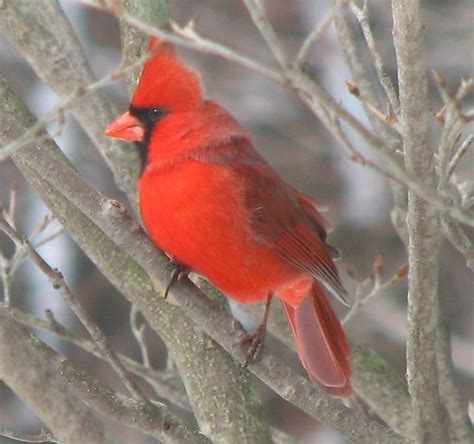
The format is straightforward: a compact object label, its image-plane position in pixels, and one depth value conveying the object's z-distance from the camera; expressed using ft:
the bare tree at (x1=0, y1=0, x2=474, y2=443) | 18.14
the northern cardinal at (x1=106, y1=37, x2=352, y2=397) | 18.78
